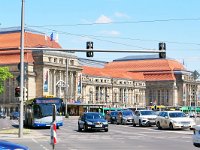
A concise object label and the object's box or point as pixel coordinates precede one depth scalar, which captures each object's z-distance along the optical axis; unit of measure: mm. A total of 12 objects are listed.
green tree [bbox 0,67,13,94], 90650
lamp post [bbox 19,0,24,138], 30406
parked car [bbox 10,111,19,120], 91862
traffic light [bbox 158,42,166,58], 34469
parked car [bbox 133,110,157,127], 48344
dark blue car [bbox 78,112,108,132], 37969
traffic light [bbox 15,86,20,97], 31528
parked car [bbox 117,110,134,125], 54872
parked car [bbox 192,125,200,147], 18478
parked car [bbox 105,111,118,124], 59162
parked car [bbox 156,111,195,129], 39812
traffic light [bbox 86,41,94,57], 33438
